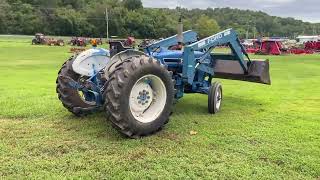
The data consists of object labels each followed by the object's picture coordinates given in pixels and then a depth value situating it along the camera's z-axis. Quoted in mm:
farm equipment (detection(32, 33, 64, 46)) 38173
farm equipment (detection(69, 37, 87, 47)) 37105
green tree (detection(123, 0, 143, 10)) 77770
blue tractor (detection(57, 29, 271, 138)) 4281
